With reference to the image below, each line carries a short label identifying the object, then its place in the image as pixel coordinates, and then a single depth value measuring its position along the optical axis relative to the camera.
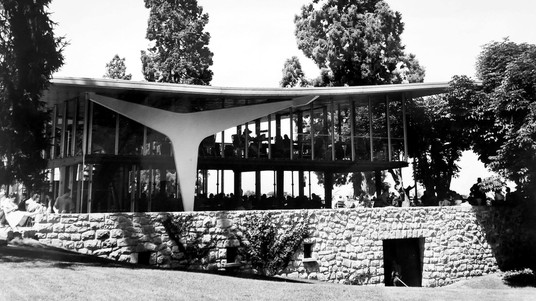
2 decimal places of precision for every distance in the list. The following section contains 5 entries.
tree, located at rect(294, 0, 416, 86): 28.92
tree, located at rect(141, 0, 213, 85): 31.45
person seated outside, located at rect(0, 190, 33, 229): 14.55
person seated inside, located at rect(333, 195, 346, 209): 27.81
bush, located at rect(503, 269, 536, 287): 18.89
